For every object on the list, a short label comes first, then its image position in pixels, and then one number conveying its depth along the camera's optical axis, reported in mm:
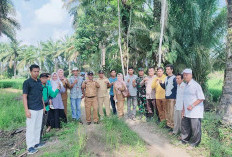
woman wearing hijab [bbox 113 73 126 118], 5473
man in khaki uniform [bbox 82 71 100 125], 5297
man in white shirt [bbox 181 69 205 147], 3831
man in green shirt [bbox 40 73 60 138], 4531
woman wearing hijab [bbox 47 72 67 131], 5031
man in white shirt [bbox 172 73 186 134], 4302
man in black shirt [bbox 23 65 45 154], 3634
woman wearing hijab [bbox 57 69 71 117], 5141
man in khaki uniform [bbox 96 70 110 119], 5520
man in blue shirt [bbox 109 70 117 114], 5812
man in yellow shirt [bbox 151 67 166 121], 4992
